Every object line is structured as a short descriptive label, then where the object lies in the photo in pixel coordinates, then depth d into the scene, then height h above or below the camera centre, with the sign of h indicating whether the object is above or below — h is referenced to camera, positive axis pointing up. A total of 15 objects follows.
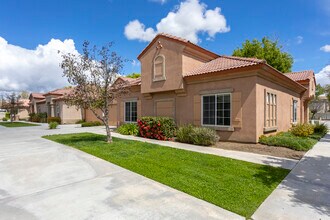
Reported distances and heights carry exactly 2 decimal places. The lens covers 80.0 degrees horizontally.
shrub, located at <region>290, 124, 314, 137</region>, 12.09 -1.03
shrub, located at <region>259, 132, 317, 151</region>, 8.92 -1.32
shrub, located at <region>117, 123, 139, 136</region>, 14.21 -1.16
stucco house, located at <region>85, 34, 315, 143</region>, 9.84 +1.40
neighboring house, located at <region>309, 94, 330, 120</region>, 44.31 +2.00
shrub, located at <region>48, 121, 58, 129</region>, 19.41 -1.16
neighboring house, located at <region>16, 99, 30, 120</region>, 45.59 +0.27
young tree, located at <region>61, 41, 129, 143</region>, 10.07 +1.76
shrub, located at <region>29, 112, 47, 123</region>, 30.97 -0.62
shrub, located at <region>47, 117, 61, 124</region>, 26.59 -0.77
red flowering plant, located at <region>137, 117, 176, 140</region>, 12.04 -0.87
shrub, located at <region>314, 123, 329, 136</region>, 14.52 -1.09
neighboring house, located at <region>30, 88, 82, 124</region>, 26.91 +0.66
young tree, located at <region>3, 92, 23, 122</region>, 32.46 +1.77
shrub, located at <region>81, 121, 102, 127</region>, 21.52 -1.16
